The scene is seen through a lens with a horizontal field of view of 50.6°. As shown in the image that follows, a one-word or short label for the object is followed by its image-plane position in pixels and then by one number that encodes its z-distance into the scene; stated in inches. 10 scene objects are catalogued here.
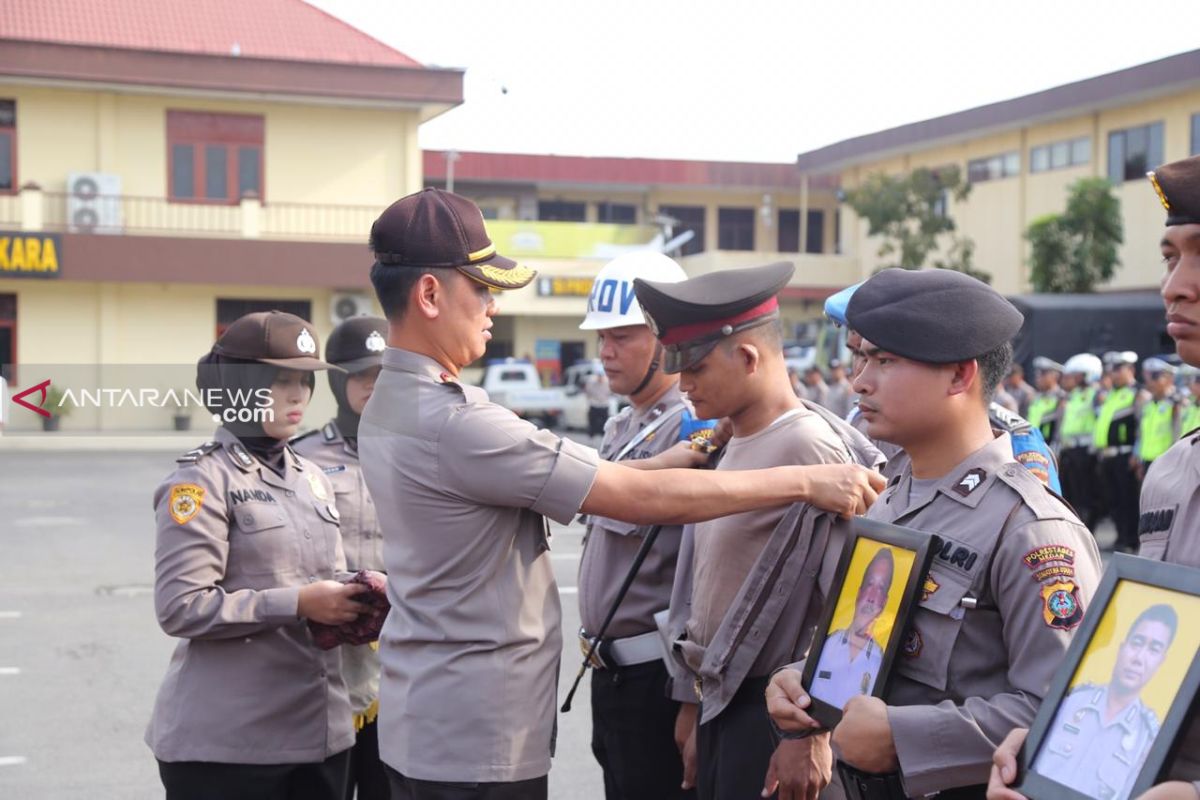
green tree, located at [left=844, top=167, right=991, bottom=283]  1234.6
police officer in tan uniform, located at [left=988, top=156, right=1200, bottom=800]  85.2
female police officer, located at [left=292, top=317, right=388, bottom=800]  157.6
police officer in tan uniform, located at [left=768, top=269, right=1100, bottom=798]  92.5
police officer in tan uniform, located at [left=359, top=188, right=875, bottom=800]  112.7
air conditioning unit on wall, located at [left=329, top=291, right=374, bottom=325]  1122.7
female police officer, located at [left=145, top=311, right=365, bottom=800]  133.6
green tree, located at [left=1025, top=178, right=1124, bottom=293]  1063.0
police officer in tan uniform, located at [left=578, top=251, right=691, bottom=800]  154.1
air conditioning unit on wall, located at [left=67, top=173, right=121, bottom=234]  1055.0
